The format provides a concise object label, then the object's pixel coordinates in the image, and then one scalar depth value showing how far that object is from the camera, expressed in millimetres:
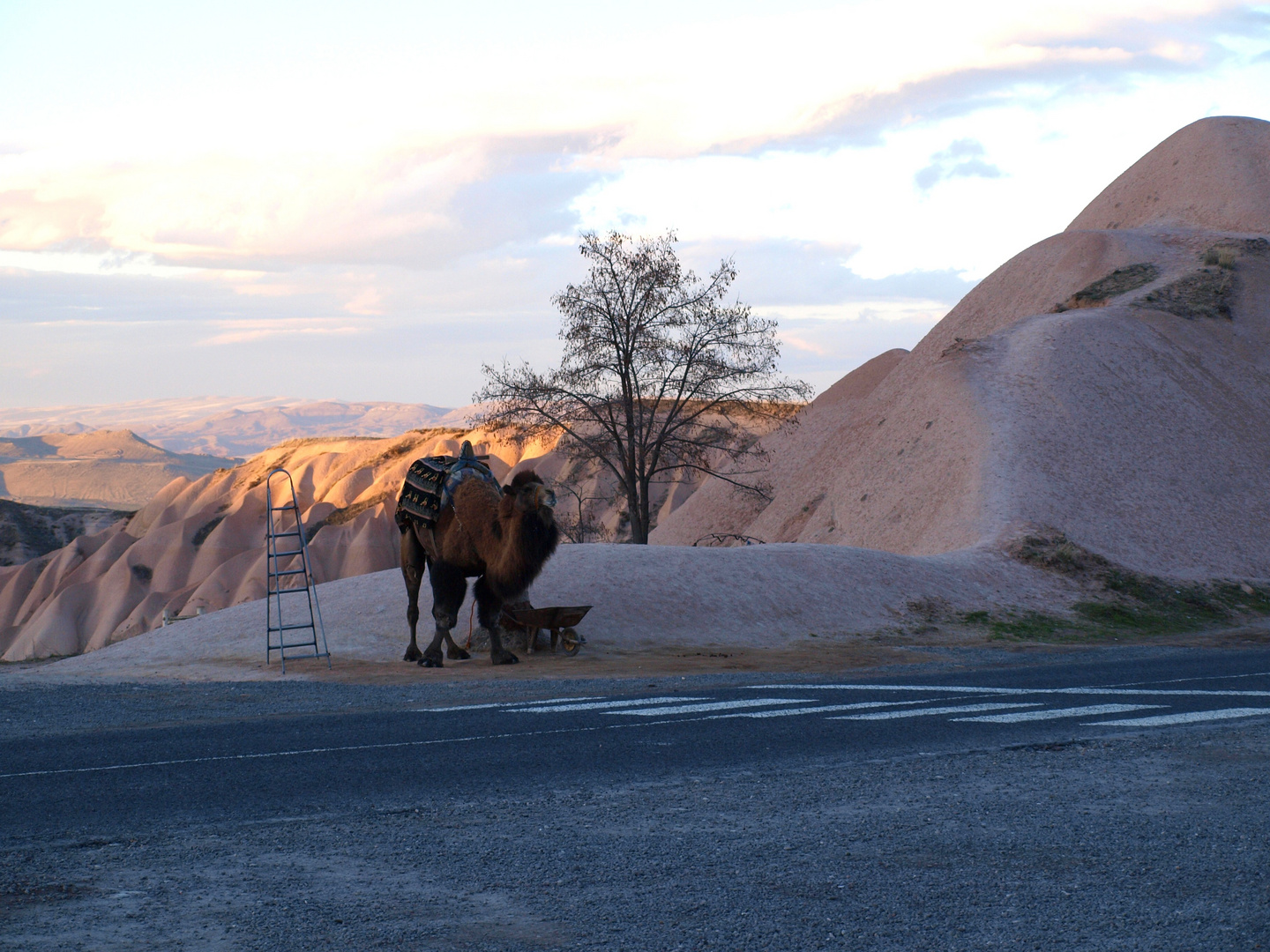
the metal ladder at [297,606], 18672
